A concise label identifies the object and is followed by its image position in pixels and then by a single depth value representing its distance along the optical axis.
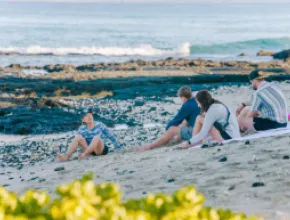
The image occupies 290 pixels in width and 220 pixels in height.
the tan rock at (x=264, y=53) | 46.00
